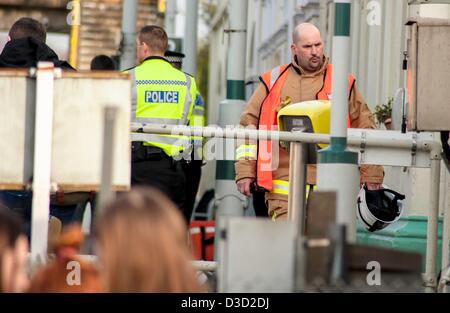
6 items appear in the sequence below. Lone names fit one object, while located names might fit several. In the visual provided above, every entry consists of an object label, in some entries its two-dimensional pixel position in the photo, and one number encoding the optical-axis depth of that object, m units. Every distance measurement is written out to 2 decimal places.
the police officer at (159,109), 12.80
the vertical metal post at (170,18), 27.31
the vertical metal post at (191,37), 22.34
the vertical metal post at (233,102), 15.18
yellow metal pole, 33.53
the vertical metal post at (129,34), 22.39
